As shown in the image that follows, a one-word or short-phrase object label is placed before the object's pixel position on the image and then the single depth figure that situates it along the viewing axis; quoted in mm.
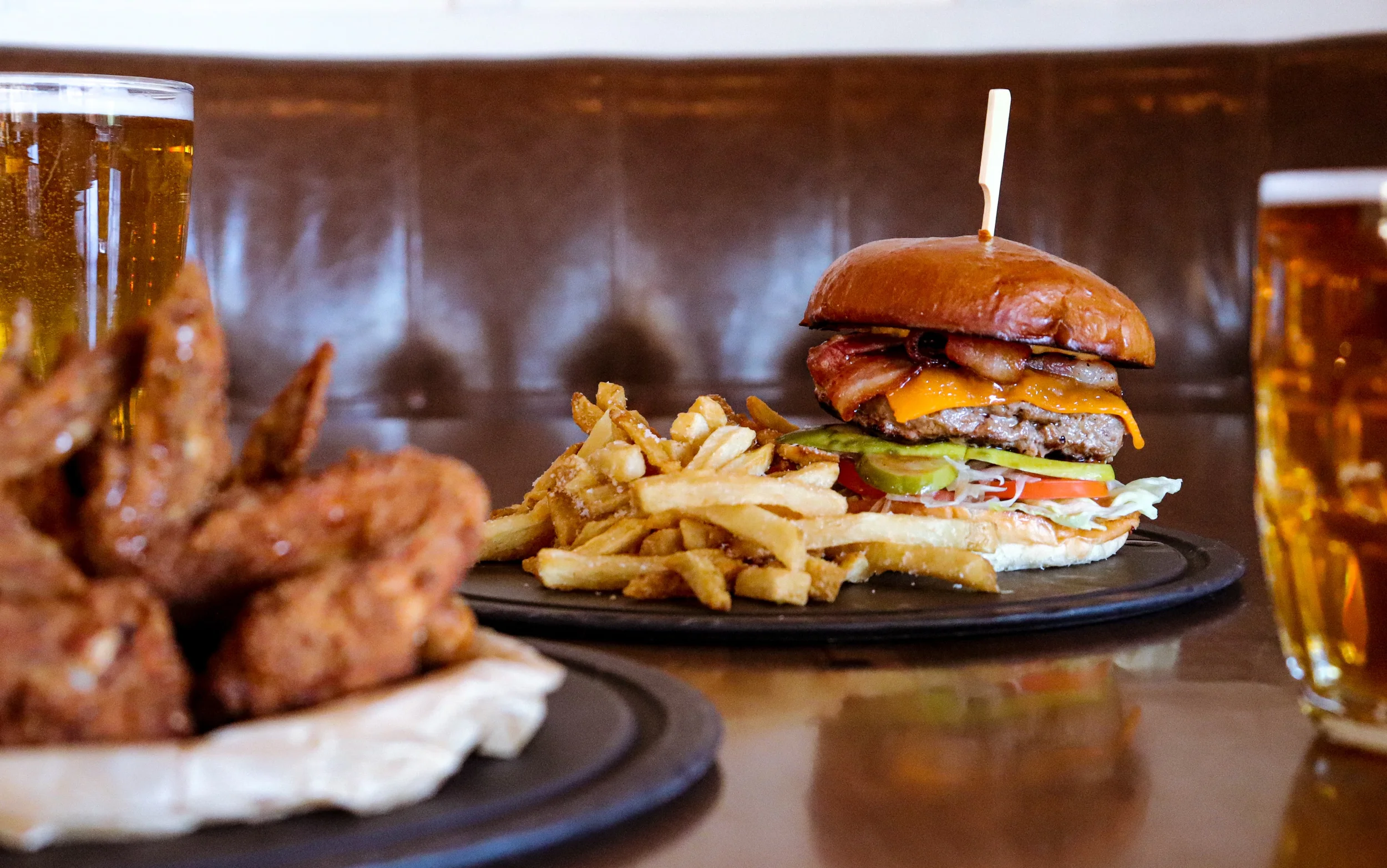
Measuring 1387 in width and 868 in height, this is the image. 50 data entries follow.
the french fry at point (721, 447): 801
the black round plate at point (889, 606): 707
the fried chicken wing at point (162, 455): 474
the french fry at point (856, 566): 757
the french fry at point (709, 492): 759
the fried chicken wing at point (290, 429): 522
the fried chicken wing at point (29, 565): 447
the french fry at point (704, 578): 723
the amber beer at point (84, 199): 730
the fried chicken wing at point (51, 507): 478
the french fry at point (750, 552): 764
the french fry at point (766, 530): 735
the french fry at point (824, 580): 737
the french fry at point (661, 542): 770
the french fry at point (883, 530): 763
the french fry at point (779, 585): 725
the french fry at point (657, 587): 739
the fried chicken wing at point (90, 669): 440
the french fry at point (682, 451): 818
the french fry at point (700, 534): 767
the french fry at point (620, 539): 763
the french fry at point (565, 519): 796
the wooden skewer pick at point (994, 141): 847
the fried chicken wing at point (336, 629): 475
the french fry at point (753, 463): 805
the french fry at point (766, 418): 891
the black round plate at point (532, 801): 420
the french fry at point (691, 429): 820
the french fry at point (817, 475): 790
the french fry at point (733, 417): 875
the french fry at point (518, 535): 799
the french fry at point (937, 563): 749
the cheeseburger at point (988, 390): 839
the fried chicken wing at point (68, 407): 456
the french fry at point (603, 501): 799
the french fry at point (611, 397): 859
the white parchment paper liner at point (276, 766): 419
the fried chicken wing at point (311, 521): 490
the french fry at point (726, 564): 751
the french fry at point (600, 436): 826
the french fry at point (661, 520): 775
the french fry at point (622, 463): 797
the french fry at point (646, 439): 801
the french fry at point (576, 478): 804
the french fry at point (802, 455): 823
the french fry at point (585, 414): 873
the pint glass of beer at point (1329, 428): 561
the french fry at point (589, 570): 746
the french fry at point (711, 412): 832
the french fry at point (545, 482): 819
